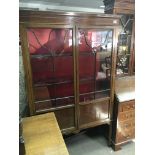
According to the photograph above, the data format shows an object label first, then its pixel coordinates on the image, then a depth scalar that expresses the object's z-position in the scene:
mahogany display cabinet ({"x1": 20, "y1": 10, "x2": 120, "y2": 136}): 1.56
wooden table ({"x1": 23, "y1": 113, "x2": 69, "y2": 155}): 1.08
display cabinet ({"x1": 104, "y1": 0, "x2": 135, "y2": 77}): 2.03
